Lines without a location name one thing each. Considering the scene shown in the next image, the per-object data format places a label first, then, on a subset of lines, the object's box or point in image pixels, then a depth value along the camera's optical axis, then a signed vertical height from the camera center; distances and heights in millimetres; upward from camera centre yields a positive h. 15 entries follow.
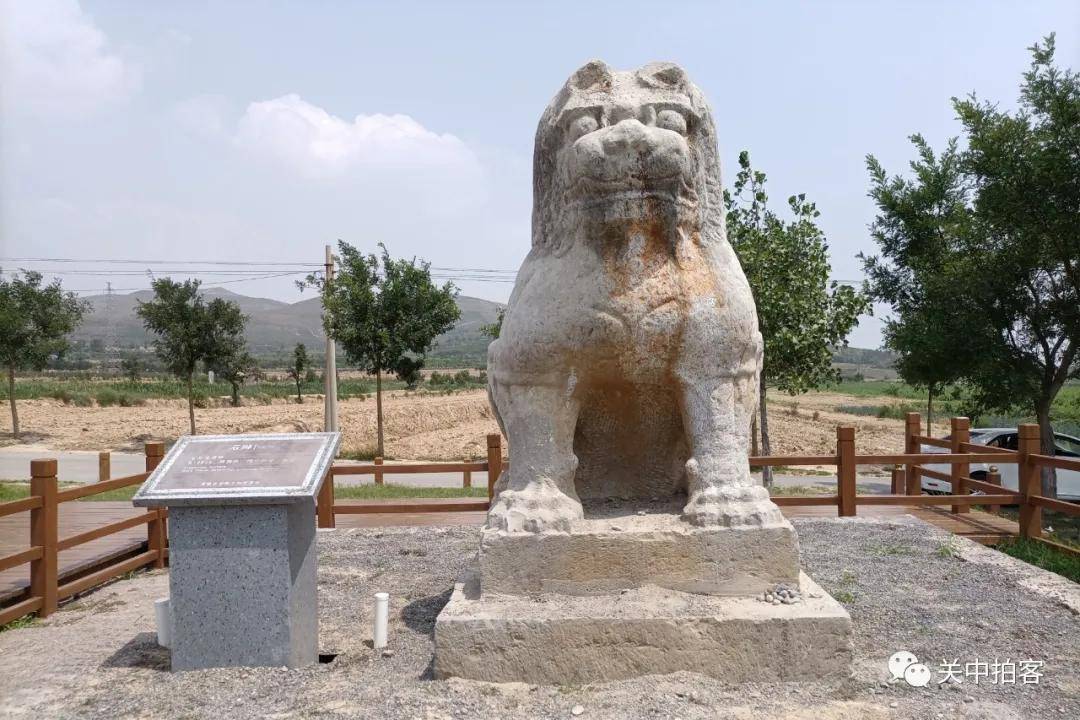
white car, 9844 -1327
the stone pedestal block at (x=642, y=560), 3334 -789
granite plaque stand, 3441 -862
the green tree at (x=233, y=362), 19016 +154
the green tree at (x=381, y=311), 14234 +955
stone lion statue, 3322 +233
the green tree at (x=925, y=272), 9977 +1286
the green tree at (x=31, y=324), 19094 +1082
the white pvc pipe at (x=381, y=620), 3787 -1156
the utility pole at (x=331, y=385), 14266 -314
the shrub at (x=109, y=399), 32938 -1186
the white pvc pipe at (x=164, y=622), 3816 -1168
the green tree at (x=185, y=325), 17906 +952
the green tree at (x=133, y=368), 47656 +37
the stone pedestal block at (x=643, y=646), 3162 -1074
